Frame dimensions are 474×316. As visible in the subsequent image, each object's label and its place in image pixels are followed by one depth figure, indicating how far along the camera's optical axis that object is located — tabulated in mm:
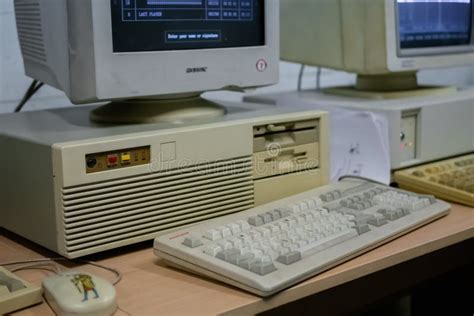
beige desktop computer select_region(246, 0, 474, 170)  2367
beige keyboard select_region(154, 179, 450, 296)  1738
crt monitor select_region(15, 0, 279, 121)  1908
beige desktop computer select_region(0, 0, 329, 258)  1844
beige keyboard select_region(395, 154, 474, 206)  2153
